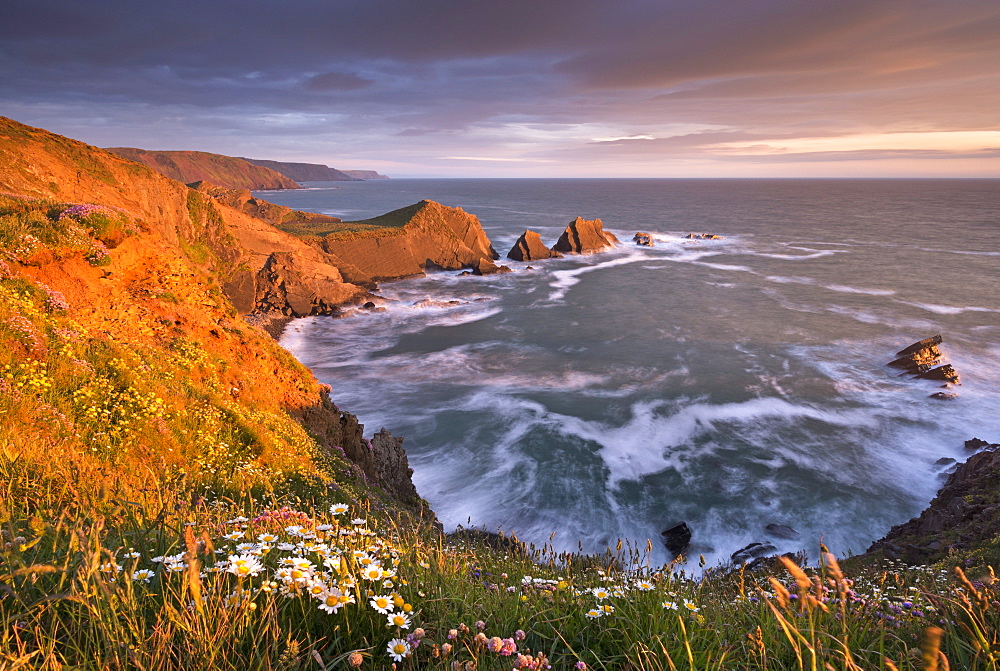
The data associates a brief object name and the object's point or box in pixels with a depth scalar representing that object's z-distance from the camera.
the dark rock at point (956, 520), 11.73
